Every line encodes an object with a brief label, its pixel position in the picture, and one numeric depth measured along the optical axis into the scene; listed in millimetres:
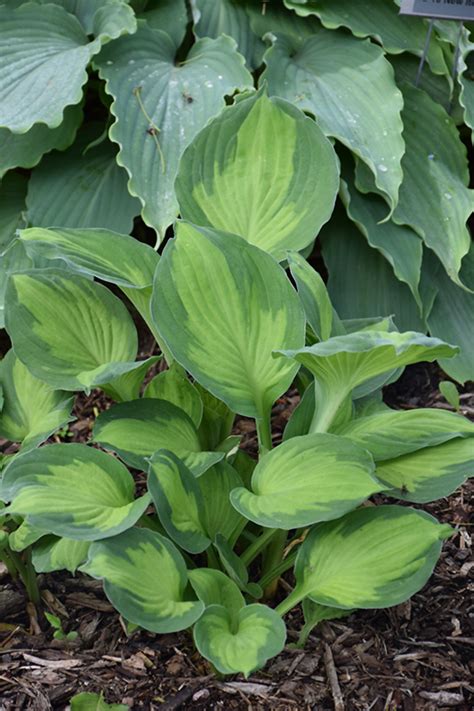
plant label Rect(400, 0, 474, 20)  1839
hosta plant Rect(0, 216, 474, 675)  1517
